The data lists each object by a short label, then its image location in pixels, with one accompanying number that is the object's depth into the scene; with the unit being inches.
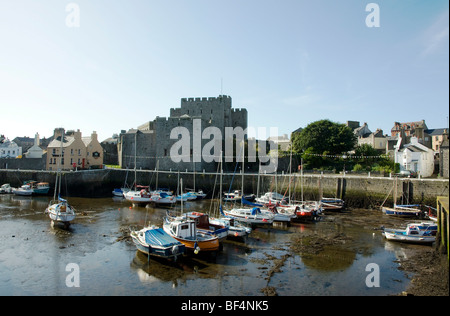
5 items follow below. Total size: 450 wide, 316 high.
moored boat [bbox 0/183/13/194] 1216.8
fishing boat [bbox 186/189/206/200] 1155.6
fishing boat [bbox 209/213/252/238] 583.8
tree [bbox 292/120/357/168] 1486.2
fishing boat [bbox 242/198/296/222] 737.0
